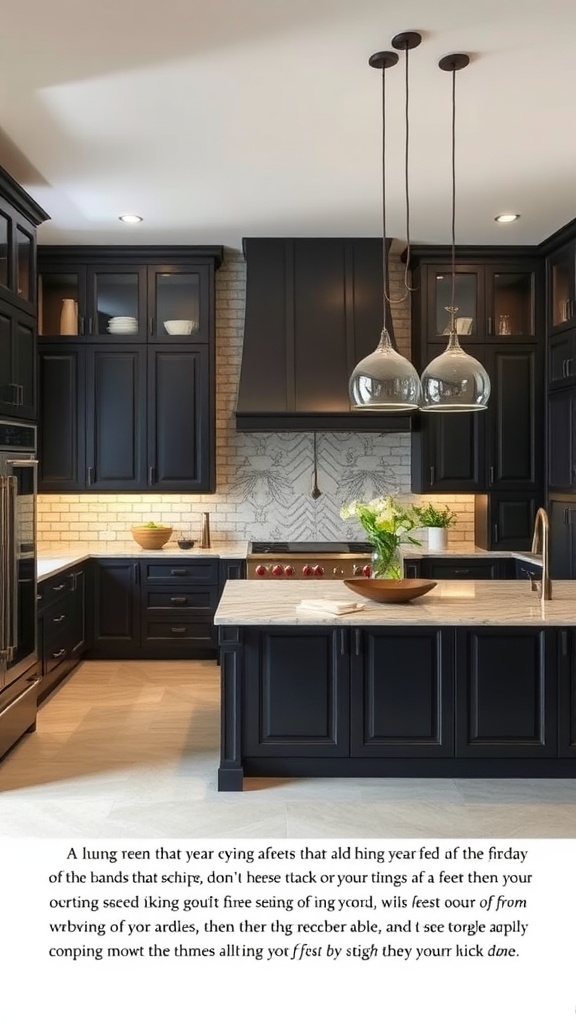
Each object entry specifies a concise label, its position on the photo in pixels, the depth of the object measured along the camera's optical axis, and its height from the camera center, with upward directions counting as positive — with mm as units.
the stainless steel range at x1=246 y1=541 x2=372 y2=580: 5703 -363
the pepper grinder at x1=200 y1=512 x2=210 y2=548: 6297 -152
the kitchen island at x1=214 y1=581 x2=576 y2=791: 3707 -835
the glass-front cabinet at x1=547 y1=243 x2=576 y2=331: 5566 +1541
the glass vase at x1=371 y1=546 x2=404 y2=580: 3939 -246
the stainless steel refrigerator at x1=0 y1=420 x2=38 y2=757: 3982 -351
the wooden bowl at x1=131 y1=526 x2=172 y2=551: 6168 -179
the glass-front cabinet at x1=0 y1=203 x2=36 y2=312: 4262 +1340
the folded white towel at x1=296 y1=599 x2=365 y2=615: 3537 -413
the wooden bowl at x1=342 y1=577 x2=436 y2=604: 3791 -357
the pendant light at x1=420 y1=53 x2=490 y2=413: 3395 +541
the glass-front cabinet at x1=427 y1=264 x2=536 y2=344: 6121 +1554
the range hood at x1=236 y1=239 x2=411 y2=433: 5973 +1339
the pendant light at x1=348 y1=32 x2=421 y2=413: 3387 +538
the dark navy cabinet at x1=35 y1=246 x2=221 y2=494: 6129 +906
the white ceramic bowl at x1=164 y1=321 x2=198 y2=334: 6109 +1360
